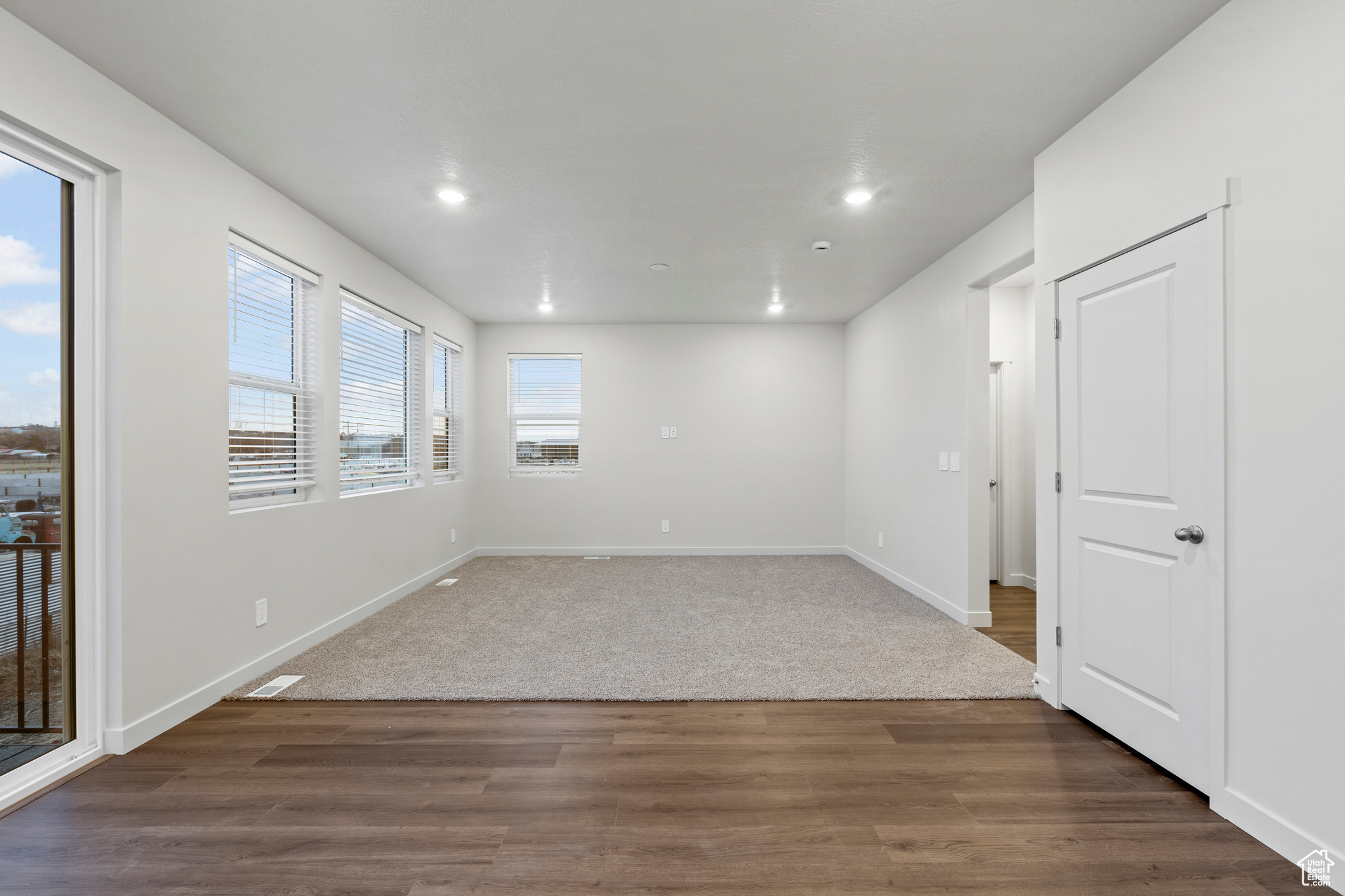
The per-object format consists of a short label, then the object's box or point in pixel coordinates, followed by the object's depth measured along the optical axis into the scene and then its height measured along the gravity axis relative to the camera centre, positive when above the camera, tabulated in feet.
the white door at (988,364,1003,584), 16.01 -0.32
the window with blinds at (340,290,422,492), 12.48 +1.24
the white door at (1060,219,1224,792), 6.02 -0.50
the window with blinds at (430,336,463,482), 17.34 +1.18
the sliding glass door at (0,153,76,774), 6.16 -0.16
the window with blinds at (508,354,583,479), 20.11 +1.32
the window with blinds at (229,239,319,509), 9.30 +1.24
